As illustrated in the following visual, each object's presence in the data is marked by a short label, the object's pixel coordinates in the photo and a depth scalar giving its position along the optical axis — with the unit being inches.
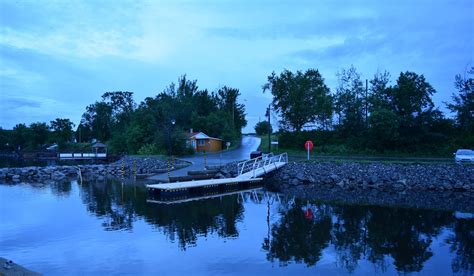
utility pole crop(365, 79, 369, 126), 1890.0
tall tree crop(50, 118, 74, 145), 4228.8
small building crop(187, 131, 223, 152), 2363.4
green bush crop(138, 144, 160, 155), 2098.9
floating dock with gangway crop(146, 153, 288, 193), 1016.6
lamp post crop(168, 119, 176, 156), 2020.9
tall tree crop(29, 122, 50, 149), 4266.7
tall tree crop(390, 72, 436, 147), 1701.5
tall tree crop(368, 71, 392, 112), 1807.3
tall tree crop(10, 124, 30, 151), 4398.6
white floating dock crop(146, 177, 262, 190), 999.0
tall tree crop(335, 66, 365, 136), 1940.2
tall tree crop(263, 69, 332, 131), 2108.8
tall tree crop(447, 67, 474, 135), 1711.4
